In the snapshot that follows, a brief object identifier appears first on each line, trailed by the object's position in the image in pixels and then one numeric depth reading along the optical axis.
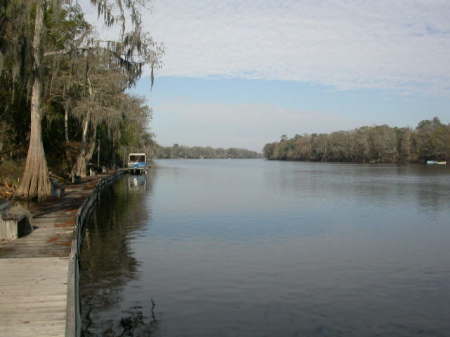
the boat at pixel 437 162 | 129.88
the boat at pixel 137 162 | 63.16
